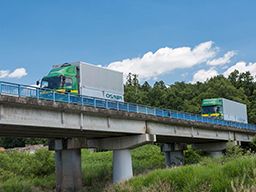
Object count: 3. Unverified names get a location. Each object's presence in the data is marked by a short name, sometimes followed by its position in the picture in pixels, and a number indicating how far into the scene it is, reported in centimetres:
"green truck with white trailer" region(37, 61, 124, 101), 2608
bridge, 1897
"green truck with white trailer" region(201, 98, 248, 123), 4741
